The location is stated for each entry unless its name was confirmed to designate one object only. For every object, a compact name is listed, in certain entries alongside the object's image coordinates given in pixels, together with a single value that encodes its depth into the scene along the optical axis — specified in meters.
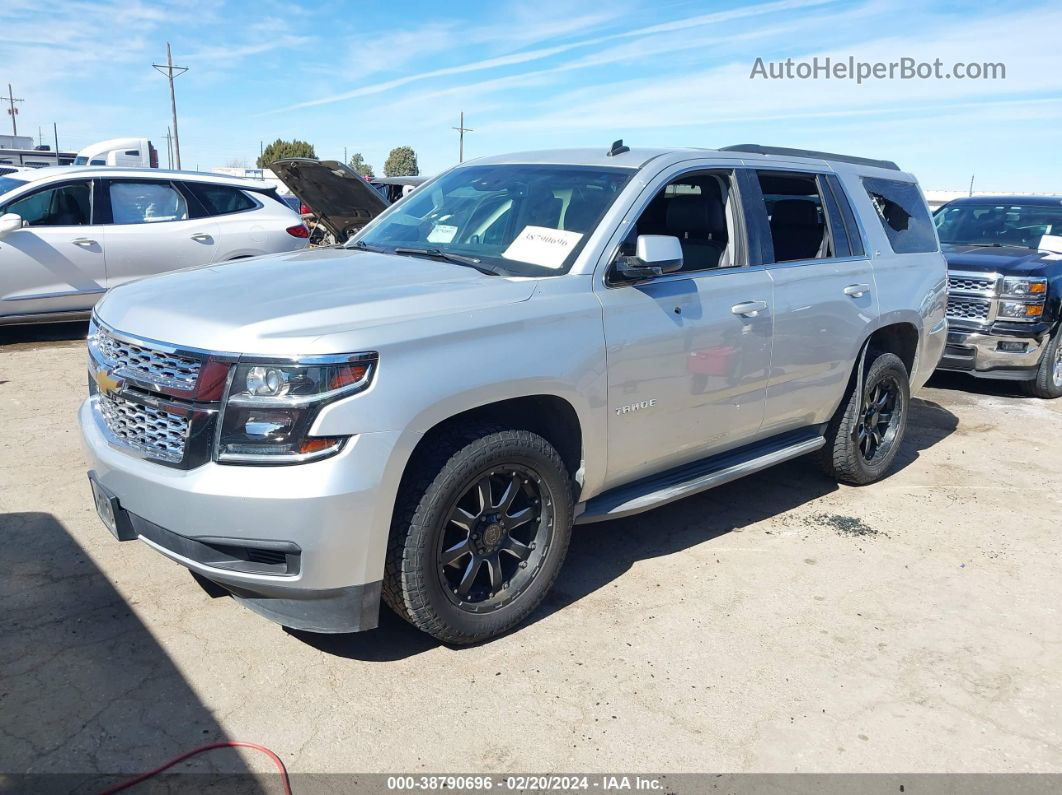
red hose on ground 2.49
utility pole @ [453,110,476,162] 59.22
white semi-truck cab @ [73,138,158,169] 19.88
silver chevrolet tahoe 2.71
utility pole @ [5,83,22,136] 66.26
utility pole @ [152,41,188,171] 43.79
